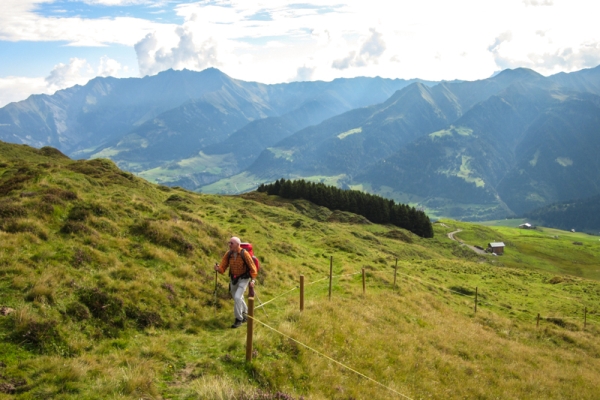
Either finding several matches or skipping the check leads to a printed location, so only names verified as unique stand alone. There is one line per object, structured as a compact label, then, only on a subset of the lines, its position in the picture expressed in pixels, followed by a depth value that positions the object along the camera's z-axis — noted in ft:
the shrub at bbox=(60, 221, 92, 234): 60.75
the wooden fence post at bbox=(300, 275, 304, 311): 53.82
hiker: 50.80
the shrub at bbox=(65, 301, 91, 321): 42.11
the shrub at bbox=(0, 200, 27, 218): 58.34
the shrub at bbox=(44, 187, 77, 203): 68.20
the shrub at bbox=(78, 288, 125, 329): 44.11
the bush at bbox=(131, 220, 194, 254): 70.64
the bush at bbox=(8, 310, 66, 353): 35.83
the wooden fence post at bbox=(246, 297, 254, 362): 37.32
